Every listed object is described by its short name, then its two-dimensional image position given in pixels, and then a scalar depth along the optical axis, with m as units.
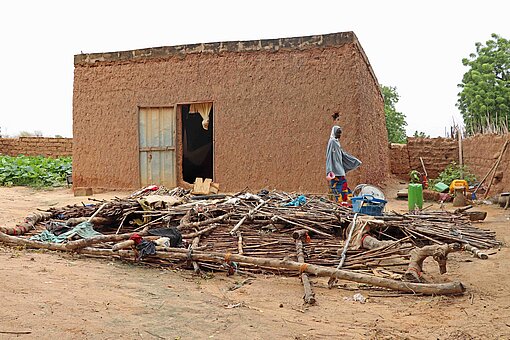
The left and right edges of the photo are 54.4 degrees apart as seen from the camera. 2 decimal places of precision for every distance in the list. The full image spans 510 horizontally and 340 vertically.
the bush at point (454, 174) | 12.21
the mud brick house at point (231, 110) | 9.02
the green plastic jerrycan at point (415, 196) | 8.37
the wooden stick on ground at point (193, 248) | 4.40
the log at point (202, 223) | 5.70
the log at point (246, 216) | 5.44
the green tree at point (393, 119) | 22.20
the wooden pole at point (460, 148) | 12.93
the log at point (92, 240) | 4.86
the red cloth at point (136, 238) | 4.59
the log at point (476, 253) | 4.38
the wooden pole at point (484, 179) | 10.06
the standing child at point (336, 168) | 7.99
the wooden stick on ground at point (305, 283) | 3.60
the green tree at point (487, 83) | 22.62
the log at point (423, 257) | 3.95
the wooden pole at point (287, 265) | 3.70
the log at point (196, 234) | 5.40
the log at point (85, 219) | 6.13
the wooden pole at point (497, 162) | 9.45
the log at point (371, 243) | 4.82
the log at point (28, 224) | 5.58
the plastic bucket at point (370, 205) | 6.19
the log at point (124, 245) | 4.61
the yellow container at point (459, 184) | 9.77
